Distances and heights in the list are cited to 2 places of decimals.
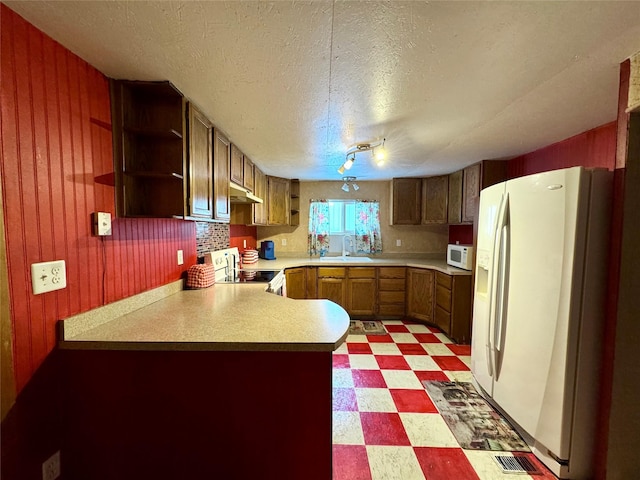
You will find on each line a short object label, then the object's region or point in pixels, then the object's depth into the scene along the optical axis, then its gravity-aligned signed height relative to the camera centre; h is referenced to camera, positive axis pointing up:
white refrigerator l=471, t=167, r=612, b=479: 1.32 -0.43
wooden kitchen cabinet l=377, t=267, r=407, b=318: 3.63 -0.86
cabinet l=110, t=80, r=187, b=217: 1.35 +0.42
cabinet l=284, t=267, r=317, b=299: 3.49 -0.75
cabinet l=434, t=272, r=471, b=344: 2.94 -0.90
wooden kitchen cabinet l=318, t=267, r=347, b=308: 3.62 -0.76
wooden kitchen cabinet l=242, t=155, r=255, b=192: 2.60 +0.55
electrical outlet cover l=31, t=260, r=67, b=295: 0.98 -0.21
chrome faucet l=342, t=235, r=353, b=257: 4.23 -0.24
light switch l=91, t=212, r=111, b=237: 1.23 +0.01
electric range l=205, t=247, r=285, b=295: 2.34 -0.48
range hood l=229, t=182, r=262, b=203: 2.29 +0.30
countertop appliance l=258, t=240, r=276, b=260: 3.87 -0.35
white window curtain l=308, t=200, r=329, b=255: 4.19 +0.03
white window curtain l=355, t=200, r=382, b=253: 4.16 +0.03
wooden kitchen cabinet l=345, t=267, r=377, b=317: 3.62 -0.88
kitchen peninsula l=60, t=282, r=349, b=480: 1.15 -0.82
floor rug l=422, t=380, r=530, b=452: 1.61 -1.32
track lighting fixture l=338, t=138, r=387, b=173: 2.21 +0.72
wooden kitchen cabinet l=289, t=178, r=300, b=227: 4.12 +0.38
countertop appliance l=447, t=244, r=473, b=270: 2.99 -0.32
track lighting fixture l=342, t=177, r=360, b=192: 3.74 +0.71
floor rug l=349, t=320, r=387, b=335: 3.28 -1.31
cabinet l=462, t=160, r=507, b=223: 2.80 +0.58
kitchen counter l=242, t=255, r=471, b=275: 3.16 -0.48
